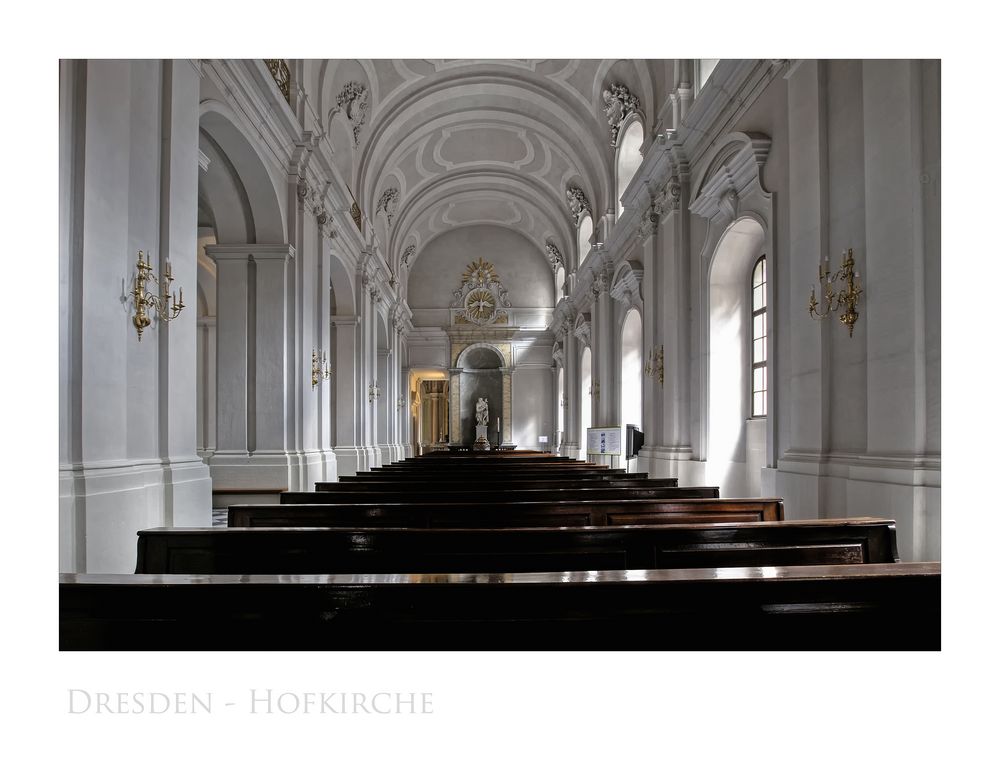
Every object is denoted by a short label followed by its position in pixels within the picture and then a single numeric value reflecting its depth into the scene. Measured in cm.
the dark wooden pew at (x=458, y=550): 336
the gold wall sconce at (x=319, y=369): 1045
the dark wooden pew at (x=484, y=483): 657
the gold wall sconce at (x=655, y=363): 1049
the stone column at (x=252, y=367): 893
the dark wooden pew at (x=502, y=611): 191
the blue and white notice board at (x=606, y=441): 1269
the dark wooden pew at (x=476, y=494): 540
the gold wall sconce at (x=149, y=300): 468
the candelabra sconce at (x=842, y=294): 518
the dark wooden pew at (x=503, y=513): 442
